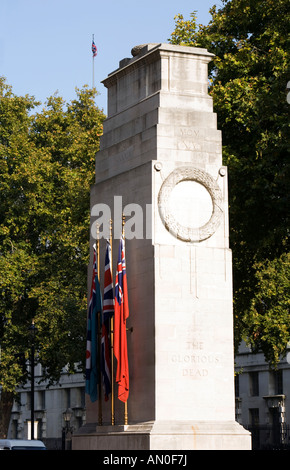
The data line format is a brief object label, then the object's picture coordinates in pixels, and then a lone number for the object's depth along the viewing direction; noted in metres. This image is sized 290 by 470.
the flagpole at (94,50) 73.38
